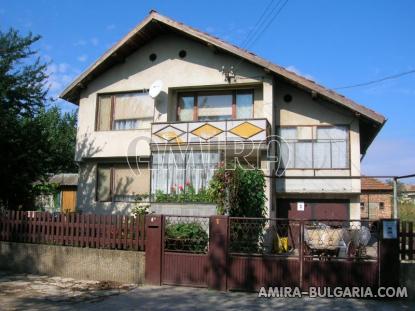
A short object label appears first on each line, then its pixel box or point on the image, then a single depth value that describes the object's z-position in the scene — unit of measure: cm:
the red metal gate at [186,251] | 921
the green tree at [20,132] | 1370
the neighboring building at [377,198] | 2589
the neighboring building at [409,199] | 2066
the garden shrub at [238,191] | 1212
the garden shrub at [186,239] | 970
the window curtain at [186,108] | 1638
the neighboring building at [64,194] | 2411
